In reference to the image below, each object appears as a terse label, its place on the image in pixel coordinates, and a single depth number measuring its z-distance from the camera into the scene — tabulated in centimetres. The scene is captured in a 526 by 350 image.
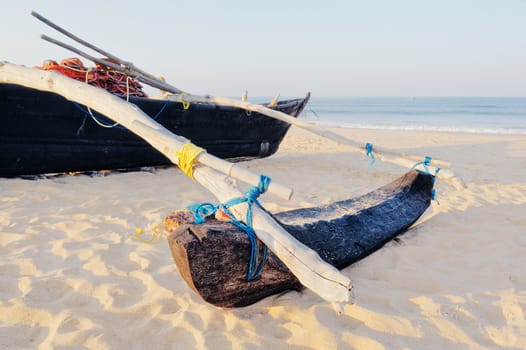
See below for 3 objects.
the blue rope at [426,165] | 360
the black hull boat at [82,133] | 427
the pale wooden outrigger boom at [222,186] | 164
